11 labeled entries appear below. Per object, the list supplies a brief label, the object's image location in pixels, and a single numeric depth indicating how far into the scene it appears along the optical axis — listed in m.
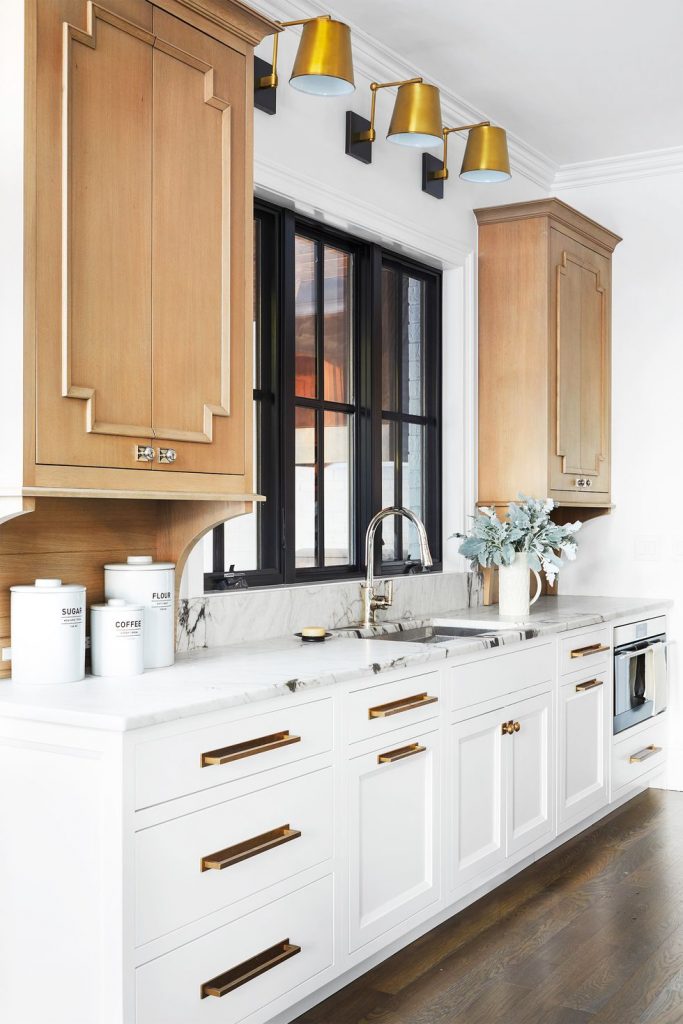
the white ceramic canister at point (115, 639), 2.33
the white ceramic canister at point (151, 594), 2.47
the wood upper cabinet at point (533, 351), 4.24
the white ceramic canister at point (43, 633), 2.21
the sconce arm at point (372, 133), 3.51
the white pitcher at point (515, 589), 3.89
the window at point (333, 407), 3.37
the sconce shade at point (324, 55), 2.77
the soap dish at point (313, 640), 3.05
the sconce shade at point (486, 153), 3.49
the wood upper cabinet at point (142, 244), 2.04
